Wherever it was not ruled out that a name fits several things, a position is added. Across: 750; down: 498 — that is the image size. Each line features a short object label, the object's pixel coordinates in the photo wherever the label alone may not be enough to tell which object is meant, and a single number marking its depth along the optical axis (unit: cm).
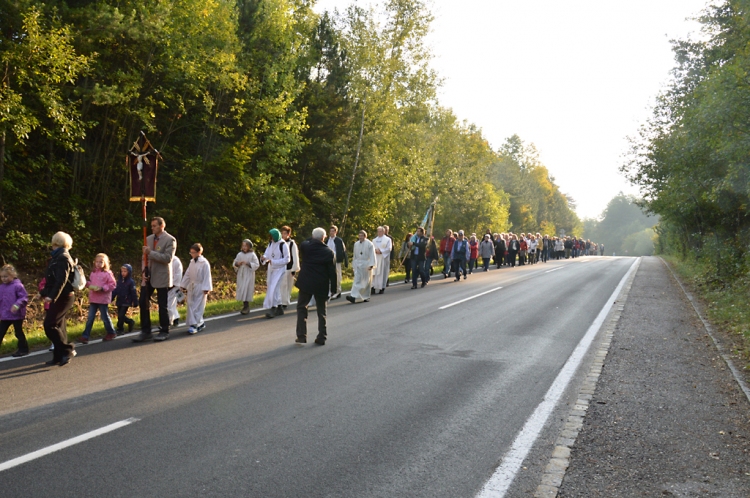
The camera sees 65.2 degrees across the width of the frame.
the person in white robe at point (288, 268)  1275
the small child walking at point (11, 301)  807
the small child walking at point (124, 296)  1062
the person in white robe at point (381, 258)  1820
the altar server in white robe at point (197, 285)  1067
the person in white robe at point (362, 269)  1560
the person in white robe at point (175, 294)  1101
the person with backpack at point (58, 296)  765
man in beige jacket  962
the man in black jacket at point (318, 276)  947
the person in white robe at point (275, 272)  1261
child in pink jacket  978
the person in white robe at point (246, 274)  1297
